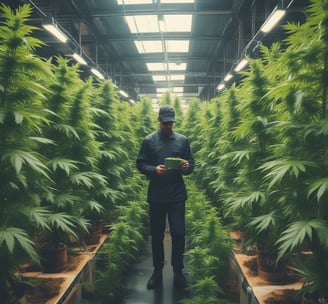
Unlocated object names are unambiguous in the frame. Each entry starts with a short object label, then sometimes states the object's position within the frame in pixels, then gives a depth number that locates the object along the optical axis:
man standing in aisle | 3.18
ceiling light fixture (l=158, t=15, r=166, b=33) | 8.14
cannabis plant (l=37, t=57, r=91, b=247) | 3.07
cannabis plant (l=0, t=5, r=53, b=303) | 2.06
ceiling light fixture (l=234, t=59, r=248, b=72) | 9.01
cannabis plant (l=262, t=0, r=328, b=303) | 1.90
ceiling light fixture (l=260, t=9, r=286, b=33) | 5.84
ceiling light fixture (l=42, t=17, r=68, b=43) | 6.67
